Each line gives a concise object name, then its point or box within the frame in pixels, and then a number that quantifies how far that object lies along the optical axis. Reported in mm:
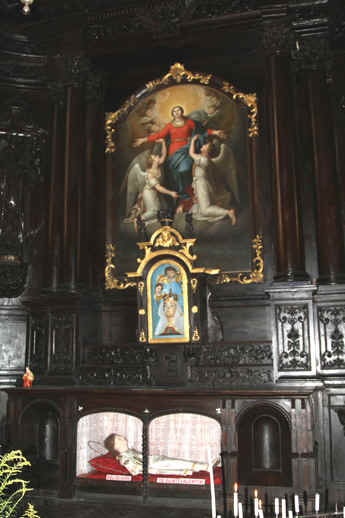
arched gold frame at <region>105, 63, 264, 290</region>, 8359
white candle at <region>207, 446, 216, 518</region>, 2250
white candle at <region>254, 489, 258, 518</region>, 2668
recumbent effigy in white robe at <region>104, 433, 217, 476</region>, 6848
